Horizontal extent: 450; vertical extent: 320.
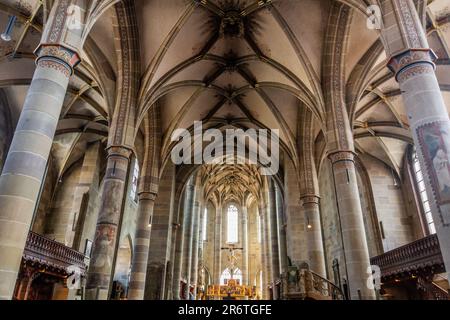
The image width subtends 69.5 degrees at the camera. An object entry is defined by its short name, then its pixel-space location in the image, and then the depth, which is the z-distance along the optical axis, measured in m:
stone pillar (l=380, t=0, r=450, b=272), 5.78
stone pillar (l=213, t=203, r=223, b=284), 35.12
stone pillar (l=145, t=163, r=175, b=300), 17.03
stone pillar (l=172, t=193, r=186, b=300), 20.58
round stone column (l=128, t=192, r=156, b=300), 13.70
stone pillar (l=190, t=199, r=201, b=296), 26.20
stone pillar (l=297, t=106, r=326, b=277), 15.58
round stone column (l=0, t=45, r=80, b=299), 5.57
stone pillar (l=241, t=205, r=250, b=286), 35.75
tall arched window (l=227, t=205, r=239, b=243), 38.47
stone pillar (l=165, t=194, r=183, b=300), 19.31
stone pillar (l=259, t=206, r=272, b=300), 26.61
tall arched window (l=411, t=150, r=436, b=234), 17.42
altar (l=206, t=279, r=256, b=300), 29.52
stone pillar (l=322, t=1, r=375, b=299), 10.02
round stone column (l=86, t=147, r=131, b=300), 9.84
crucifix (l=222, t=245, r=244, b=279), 37.03
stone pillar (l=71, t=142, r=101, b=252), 17.69
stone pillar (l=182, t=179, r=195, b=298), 24.20
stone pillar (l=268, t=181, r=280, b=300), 23.72
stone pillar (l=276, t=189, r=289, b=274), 22.33
